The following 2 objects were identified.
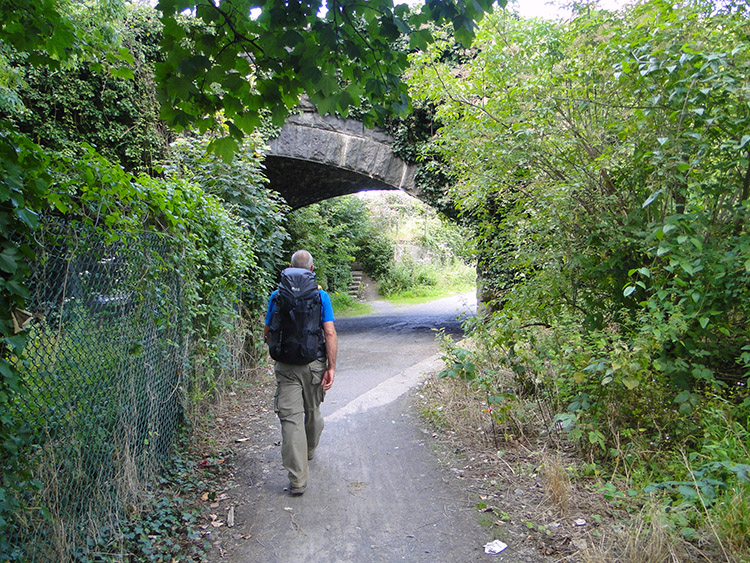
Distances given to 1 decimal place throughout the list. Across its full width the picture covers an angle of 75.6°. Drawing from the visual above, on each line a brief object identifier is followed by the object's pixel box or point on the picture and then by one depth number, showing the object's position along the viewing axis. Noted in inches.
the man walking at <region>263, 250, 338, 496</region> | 148.2
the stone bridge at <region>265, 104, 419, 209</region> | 447.2
